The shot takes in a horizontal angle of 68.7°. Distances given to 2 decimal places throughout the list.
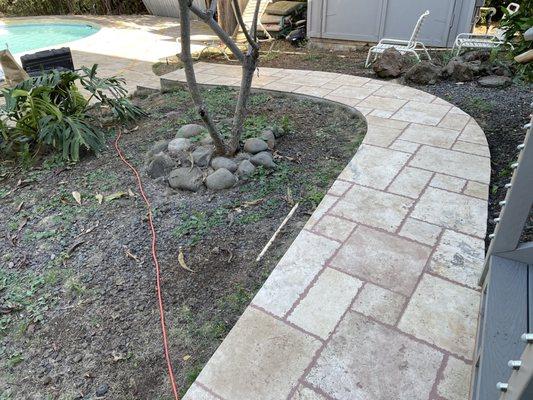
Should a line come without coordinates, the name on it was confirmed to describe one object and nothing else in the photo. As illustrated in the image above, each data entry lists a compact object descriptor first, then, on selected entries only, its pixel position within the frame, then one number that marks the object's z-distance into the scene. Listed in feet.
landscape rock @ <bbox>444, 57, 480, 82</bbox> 14.32
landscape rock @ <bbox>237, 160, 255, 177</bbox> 9.10
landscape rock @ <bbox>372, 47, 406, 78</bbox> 15.25
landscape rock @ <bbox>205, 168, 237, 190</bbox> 8.77
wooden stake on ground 6.79
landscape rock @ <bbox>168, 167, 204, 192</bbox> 8.85
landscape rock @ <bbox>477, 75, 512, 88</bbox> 13.48
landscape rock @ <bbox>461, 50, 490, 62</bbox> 15.30
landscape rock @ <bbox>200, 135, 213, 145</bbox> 10.15
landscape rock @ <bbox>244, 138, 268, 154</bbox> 9.77
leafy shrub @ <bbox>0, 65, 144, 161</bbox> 10.77
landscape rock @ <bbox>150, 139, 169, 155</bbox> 10.23
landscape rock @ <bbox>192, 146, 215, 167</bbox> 9.32
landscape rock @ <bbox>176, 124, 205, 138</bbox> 10.78
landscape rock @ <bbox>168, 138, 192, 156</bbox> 9.82
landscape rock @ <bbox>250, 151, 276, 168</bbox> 9.34
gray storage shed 17.20
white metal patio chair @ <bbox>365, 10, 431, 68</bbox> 15.85
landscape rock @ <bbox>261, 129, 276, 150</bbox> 10.12
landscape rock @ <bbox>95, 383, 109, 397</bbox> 4.98
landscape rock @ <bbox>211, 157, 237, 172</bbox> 9.16
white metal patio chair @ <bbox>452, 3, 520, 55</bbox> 15.48
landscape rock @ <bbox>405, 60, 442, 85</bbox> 14.52
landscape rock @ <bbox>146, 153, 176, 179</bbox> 9.48
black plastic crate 16.67
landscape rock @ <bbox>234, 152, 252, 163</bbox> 9.52
